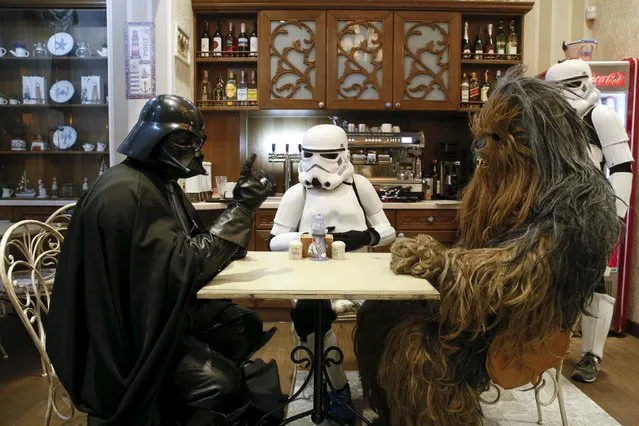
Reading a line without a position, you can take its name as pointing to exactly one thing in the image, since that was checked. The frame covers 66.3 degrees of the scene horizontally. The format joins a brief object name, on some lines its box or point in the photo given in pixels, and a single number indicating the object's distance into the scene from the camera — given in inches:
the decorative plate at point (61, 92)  157.6
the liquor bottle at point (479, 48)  155.4
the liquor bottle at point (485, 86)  156.2
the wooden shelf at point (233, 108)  153.4
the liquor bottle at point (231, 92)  155.0
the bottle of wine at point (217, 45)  153.9
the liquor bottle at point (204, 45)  154.3
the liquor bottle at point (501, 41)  156.5
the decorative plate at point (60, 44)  156.4
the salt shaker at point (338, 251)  74.4
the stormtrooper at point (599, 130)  95.5
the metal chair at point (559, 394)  77.7
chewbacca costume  51.6
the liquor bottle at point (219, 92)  157.5
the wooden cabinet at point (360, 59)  148.9
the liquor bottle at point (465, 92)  155.2
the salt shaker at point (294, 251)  74.0
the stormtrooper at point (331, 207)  87.3
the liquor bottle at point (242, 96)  154.8
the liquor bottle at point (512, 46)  156.1
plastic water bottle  74.3
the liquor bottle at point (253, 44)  153.3
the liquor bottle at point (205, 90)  156.1
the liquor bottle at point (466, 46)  155.3
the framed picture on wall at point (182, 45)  133.1
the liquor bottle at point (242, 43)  154.5
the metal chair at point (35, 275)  56.0
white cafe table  51.9
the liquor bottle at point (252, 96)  155.2
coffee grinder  164.7
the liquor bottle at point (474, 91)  155.8
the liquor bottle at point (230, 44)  154.6
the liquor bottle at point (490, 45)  156.1
